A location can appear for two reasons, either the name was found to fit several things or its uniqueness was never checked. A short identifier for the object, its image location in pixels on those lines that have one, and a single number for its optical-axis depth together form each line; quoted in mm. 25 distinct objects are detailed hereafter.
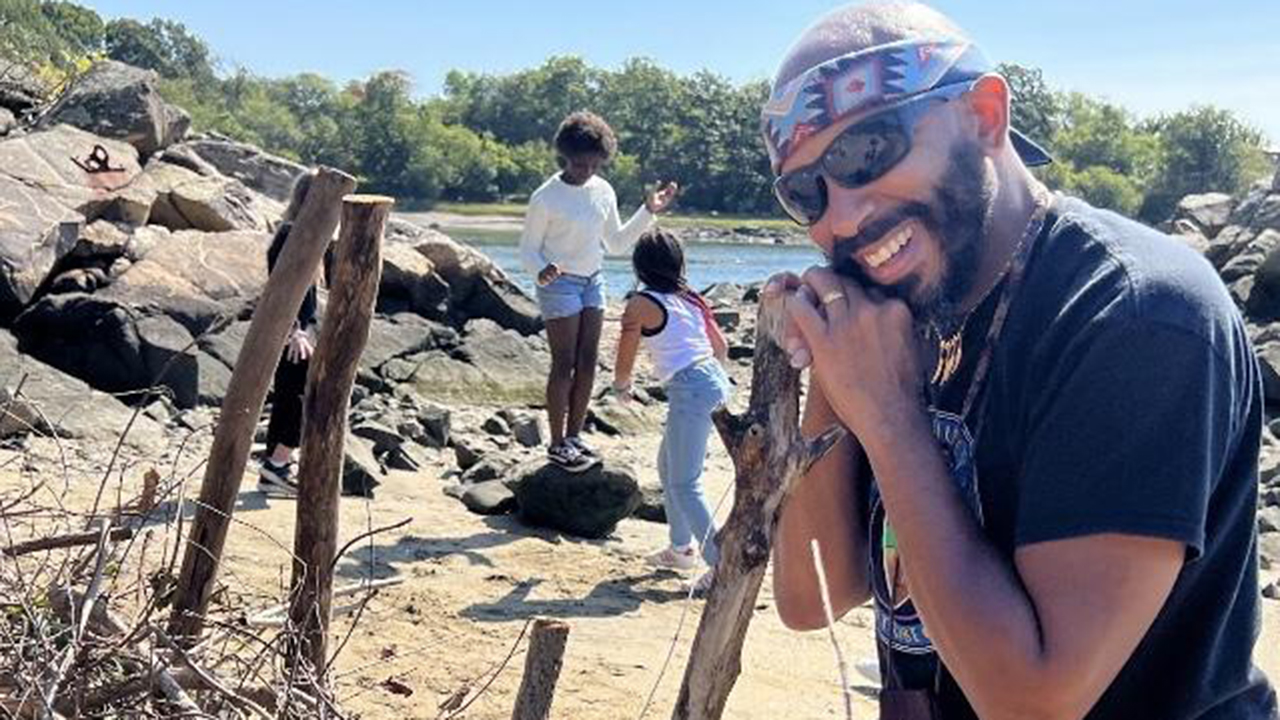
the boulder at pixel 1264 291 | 22875
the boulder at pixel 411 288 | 16391
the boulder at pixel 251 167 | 18969
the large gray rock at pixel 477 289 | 17312
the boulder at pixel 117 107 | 15516
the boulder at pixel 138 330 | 11398
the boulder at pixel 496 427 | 12719
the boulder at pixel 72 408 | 9674
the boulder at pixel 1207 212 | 36594
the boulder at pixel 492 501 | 9180
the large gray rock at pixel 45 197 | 12047
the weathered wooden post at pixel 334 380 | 4520
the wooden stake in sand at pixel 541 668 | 3268
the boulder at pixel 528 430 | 12430
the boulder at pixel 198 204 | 15109
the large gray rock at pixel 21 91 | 16344
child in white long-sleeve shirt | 8844
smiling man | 1815
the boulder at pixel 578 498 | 8781
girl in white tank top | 7367
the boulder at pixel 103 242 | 13031
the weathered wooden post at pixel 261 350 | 4488
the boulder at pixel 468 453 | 11000
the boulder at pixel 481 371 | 14508
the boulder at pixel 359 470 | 9266
